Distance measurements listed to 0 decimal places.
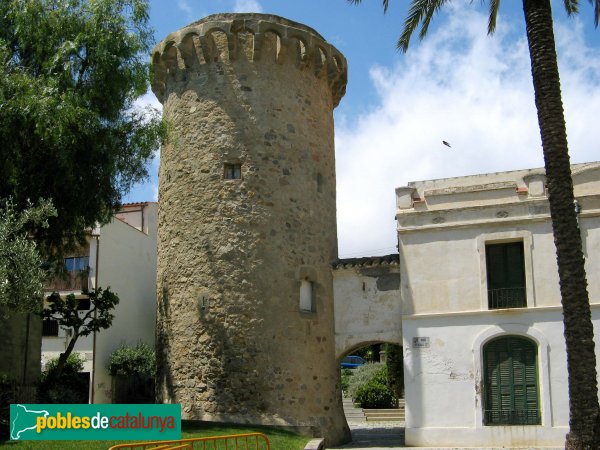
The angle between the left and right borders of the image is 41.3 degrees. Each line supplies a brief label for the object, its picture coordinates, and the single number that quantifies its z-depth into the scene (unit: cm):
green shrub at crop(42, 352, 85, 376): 2966
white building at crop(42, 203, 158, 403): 3136
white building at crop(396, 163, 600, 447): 1897
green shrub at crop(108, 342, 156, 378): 3111
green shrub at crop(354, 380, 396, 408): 3172
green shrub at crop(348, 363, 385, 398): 3378
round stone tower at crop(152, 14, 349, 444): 1967
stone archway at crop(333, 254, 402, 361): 2097
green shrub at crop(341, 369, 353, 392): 3856
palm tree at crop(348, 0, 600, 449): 1330
